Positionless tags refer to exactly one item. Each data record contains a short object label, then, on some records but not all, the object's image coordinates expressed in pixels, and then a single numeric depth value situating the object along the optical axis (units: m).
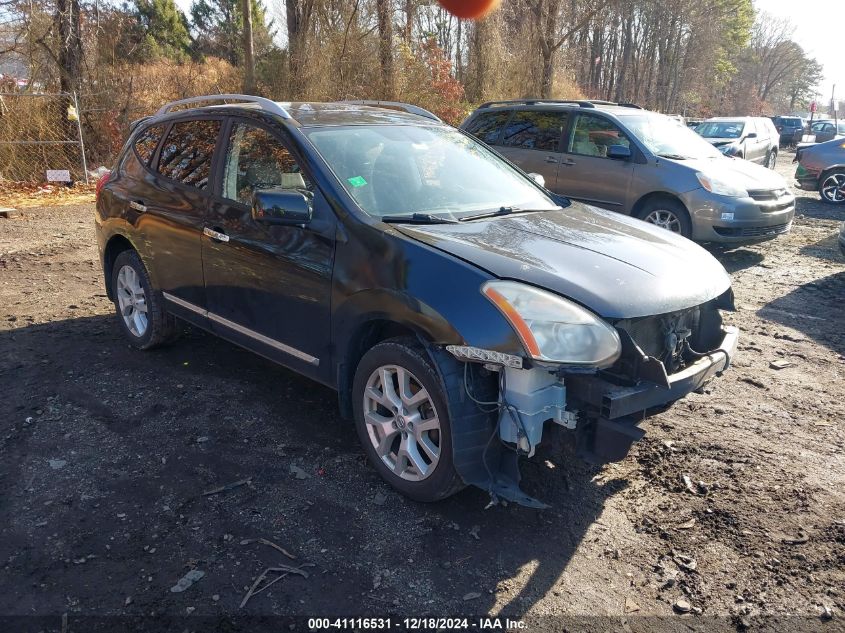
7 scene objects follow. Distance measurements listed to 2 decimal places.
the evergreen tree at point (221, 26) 33.81
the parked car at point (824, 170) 14.13
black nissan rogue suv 2.94
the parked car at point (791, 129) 37.59
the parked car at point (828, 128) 35.59
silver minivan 8.48
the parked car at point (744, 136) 17.65
